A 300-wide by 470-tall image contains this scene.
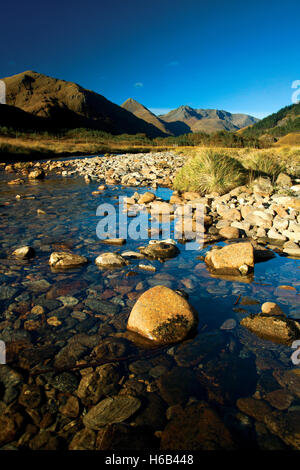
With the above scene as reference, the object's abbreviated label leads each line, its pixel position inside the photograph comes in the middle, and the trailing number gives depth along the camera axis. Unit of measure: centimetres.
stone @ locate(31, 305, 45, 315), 276
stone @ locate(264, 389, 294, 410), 174
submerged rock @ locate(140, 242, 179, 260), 436
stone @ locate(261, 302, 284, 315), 268
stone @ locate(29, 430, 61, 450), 145
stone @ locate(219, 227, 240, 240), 529
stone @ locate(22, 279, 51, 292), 324
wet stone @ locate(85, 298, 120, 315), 283
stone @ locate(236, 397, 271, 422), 167
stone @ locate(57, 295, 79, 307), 295
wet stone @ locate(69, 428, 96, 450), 146
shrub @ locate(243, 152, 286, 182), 997
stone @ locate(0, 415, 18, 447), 147
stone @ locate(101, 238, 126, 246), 502
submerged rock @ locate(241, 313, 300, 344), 236
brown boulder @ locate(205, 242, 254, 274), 372
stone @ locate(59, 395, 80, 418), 167
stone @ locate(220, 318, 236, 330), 255
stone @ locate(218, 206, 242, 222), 623
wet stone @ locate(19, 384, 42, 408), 171
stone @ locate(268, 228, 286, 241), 502
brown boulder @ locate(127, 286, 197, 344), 236
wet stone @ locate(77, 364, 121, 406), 179
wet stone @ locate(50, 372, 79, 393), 185
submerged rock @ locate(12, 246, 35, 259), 423
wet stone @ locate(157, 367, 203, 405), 180
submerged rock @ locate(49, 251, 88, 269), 390
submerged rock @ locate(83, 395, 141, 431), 161
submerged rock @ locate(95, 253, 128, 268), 395
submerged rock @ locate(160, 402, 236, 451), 145
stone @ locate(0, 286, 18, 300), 305
